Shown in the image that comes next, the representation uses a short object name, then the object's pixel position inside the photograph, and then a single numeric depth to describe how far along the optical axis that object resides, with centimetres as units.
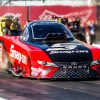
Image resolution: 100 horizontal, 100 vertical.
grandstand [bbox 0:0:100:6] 4528
